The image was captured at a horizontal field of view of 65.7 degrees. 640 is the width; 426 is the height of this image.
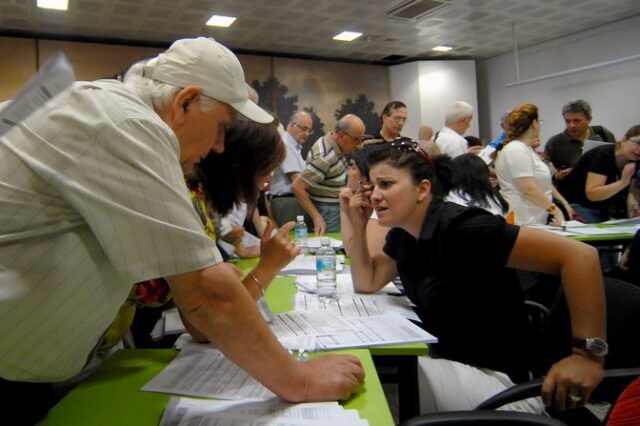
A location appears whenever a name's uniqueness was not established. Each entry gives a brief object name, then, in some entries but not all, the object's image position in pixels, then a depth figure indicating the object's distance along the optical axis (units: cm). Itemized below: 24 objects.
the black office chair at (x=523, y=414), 99
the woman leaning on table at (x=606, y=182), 356
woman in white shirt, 330
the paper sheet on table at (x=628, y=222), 334
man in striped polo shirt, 362
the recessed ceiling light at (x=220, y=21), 605
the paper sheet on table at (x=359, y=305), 153
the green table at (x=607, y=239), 288
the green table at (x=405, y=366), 119
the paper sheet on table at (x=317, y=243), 277
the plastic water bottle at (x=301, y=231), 306
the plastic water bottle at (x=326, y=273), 179
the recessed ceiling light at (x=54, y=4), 531
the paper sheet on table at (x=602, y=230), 296
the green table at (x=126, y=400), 89
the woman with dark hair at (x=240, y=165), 174
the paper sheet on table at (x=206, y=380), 98
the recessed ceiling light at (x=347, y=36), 700
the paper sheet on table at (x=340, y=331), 121
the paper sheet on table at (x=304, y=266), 217
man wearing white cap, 73
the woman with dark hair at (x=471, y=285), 133
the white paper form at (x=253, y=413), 85
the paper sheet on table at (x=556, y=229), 300
